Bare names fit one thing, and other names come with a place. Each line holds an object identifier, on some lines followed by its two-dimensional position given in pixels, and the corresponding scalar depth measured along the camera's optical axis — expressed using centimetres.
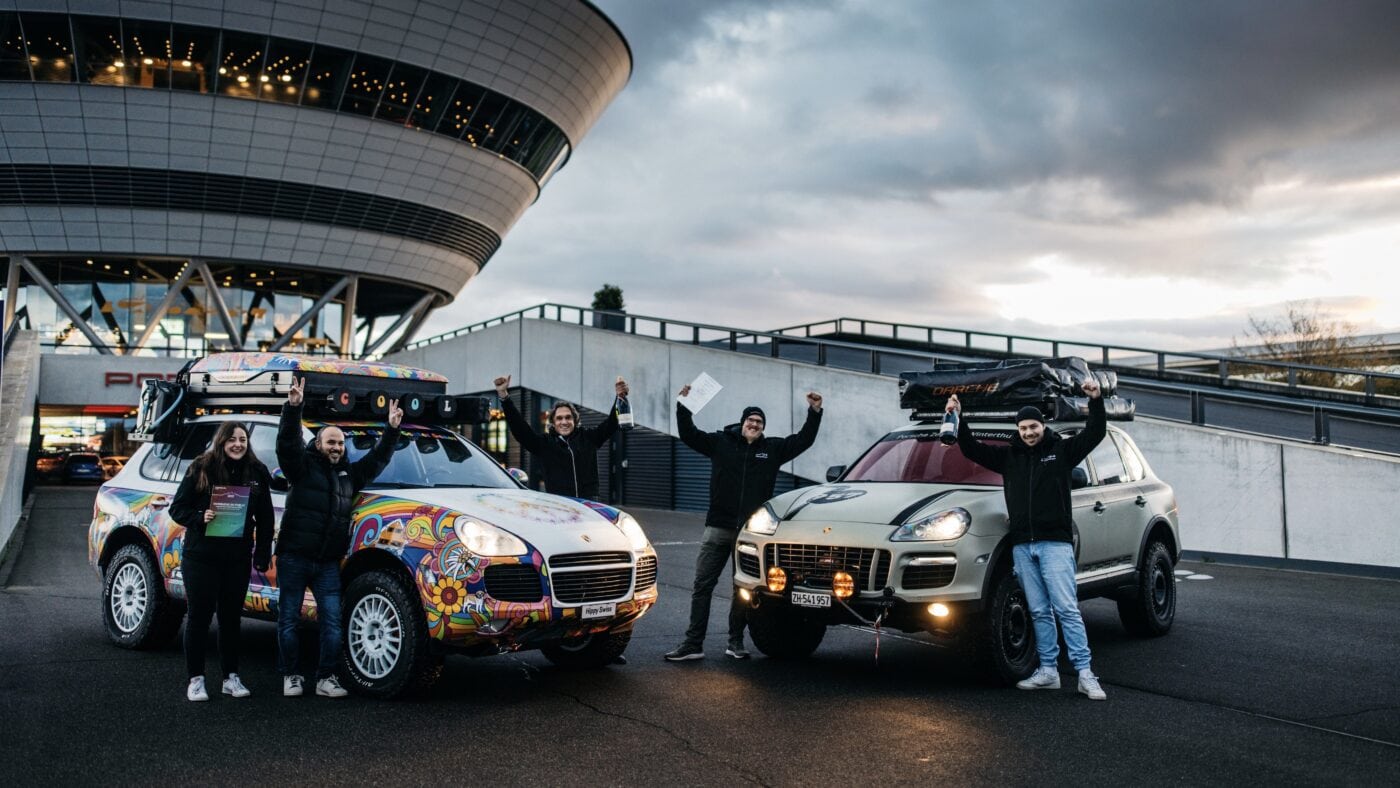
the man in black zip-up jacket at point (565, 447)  881
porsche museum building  4300
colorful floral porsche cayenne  638
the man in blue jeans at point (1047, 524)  698
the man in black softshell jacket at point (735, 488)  829
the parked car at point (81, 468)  3803
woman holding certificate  661
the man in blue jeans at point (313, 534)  659
